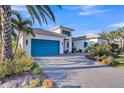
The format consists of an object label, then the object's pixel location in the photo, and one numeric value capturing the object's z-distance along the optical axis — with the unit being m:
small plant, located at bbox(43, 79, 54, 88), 3.42
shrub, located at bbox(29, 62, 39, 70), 4.40
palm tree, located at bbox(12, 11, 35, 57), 7.00
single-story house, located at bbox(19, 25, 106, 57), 9.61
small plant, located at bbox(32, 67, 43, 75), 4.19
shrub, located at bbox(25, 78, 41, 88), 3.48
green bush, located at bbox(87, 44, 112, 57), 8.90
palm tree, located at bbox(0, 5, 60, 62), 4.35
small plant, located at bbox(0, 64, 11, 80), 3.87
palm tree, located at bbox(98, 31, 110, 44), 17.27
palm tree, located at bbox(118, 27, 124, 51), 17.95
